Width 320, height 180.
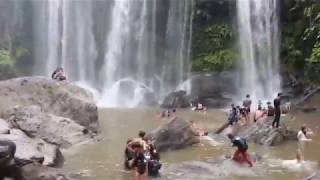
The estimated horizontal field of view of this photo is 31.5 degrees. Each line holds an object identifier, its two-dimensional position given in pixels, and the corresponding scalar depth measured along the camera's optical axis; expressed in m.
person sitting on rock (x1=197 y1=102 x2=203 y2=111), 27.89
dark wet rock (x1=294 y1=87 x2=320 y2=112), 25.84
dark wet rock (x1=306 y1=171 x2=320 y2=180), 10.38
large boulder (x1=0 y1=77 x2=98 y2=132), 19.00
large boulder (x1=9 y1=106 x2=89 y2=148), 16.25
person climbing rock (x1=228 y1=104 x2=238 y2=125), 20.22
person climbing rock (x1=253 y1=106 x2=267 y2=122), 20.32
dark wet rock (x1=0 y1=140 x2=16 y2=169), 10.78
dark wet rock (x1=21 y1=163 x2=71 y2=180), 10.95
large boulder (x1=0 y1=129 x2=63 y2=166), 11.75
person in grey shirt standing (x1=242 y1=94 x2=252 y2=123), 21.42
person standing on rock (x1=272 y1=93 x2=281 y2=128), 18.47
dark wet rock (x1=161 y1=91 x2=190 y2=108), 29.49
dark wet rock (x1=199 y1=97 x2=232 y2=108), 30.59
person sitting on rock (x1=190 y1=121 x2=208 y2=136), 18.39
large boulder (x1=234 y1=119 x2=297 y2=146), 17.41
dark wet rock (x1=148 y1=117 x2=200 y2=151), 16.20
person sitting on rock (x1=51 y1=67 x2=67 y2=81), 21.36
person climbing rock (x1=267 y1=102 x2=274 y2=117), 19.77
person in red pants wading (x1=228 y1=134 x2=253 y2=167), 13.09
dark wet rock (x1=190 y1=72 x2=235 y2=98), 31.65
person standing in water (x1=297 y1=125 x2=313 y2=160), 16.89
